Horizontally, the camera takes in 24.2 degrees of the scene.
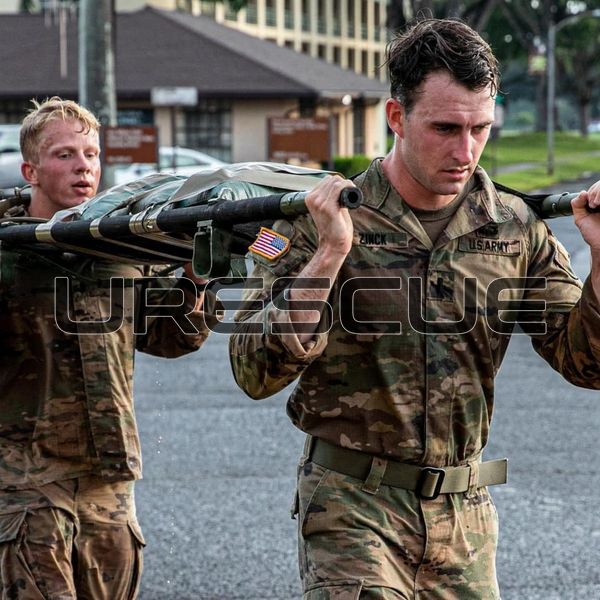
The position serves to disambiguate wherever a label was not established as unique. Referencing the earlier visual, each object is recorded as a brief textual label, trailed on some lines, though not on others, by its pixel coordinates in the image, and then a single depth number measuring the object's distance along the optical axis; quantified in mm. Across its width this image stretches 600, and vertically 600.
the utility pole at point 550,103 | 52312
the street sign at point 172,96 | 23531
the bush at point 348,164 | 40531
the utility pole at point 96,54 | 16656
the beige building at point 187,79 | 41312
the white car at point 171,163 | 30548
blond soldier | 4594
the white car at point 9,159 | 30719
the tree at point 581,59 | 82531
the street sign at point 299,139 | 25312
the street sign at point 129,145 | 20328
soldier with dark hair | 3678
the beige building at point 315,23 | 60431
